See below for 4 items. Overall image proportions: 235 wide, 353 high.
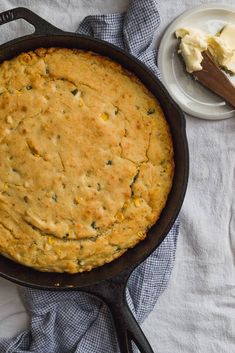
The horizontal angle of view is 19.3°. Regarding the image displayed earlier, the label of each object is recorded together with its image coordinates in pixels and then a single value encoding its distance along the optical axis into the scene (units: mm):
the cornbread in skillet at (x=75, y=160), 639
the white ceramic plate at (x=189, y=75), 730
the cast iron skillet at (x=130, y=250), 650
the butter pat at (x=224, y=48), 714
